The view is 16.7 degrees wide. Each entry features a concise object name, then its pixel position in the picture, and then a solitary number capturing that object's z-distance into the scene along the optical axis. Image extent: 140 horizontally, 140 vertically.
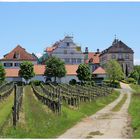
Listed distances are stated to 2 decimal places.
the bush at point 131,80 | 123.03
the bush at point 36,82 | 102.62
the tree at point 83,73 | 111.12
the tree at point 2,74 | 102.06
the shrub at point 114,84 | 106.94
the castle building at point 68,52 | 140.25
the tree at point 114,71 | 121.81
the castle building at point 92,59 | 161.98
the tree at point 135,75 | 133.44
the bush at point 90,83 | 102.87
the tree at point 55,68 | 111.38
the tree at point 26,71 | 109.62
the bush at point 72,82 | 109.31
